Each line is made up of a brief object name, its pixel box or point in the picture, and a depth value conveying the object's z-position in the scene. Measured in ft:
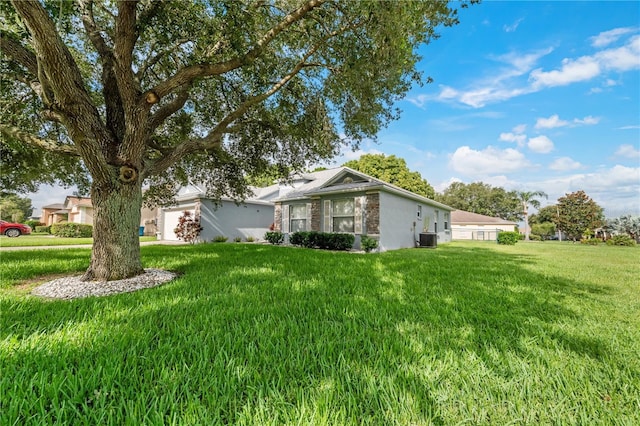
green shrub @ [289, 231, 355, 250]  39.14
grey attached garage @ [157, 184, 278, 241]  52.11
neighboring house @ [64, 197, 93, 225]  90.74
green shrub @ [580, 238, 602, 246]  83.97
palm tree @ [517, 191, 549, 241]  127.03
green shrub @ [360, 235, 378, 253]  36.79
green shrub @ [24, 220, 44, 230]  90.77
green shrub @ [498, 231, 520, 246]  62.13
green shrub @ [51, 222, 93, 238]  66.18
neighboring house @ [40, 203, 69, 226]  112.88
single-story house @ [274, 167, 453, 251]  39.14
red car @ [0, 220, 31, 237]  59.94
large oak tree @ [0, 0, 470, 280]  13.33
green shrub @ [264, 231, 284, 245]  49.41
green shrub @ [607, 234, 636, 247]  75.20
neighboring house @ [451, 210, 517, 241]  105.40
